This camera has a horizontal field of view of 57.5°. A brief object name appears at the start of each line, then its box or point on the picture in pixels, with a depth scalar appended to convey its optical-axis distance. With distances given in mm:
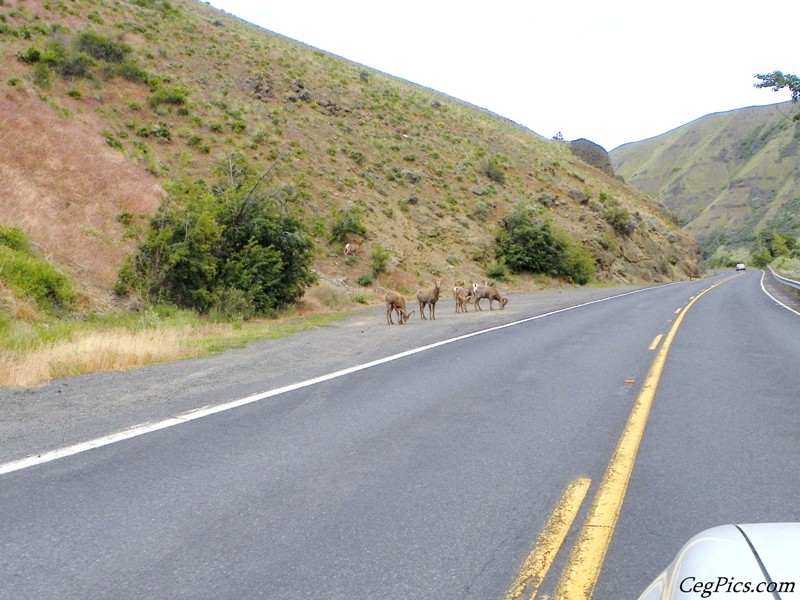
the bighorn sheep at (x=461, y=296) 25312
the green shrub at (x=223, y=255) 20953
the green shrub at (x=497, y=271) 43347
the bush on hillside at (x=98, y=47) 41844
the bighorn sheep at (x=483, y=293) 26438
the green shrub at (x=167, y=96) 40812
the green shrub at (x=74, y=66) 38719
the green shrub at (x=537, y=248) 46156
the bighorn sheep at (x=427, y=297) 21734
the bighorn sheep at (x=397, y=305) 20078
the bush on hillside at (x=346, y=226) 36812
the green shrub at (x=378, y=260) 35219
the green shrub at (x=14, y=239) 19969
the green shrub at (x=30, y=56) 37688
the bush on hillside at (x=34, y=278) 17906
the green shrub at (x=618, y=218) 59656
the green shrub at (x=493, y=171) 55562
